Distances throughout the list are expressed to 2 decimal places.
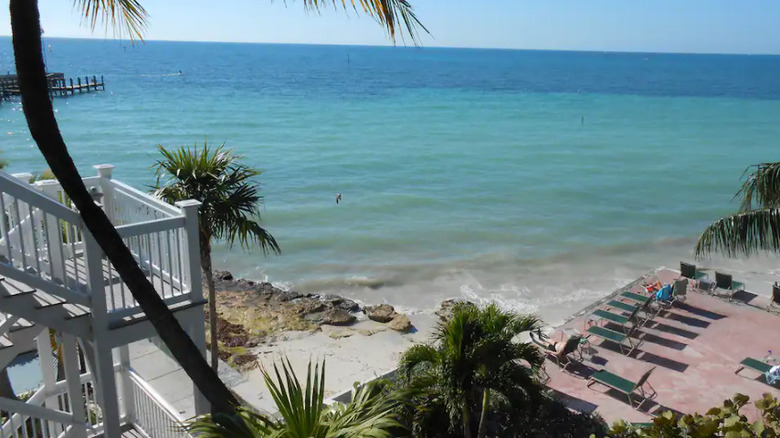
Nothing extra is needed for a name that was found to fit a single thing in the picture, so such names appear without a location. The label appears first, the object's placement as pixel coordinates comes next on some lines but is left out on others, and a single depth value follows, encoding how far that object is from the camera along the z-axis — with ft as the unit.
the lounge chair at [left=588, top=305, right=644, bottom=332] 43.32
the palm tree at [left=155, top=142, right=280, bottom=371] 29.53
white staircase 18.12
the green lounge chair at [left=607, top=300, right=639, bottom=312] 46.46
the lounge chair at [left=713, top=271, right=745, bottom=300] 49.88
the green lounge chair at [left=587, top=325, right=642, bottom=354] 40.81
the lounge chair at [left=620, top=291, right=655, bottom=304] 47.91
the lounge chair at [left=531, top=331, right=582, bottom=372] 38.09
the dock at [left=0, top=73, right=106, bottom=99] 229.04
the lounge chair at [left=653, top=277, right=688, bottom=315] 47.26
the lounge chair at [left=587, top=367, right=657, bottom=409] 33.96
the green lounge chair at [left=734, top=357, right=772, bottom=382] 36.40
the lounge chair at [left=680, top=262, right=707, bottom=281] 53.11
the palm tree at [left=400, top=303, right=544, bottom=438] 20.79
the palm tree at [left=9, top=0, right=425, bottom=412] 13.48
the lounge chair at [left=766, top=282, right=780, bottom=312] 47.83
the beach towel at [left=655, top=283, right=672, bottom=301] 46.83
